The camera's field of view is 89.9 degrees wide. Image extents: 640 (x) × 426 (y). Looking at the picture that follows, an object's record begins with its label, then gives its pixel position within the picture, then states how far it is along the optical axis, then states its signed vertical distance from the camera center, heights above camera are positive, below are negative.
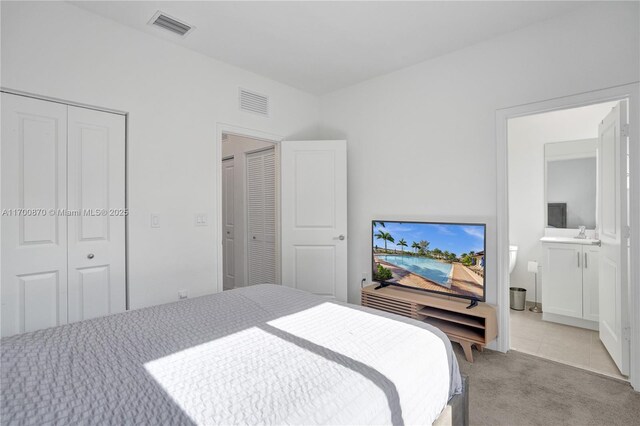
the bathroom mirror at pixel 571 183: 3.63 +0.33
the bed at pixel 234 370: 0.86 -0.52
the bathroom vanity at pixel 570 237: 3.23 -0.29
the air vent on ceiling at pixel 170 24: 2.46 +1.52
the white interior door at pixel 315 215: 3.71 -0.02
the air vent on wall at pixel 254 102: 3.39 +1.21
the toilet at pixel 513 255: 3.92 -0.54
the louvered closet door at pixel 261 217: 4.15 -0.04
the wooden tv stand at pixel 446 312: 2.60 -0.90
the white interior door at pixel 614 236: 2.29 -0.19
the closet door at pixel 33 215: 2.05 +0.00
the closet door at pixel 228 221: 4.86 -0.11
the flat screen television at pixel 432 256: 2.78 -0.41
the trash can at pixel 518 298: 3.87 -1.04
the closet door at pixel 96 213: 2.32 +0.01
